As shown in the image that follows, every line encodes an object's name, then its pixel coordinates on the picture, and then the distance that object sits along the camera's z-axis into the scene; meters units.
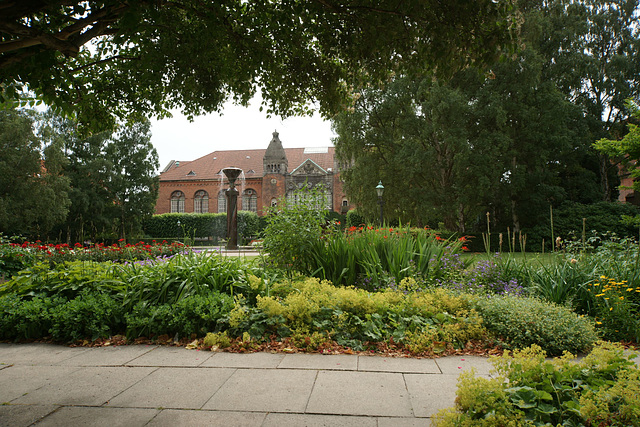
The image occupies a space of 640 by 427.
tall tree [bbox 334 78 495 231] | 17.56
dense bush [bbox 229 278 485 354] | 3.67
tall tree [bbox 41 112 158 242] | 27.47
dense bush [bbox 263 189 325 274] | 5.79
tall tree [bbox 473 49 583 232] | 17.73
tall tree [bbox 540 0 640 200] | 20.14
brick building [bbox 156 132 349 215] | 41.41
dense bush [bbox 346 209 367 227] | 32.36
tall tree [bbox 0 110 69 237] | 21.61
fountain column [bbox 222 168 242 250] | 19.41
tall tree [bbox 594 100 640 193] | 11.25
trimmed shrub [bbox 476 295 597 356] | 3.46
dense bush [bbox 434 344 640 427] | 1.64
